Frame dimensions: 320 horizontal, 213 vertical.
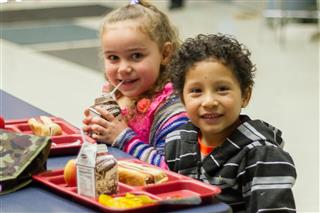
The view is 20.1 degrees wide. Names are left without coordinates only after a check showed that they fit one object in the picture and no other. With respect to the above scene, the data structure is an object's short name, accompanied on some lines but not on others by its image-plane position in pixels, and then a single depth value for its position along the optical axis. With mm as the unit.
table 1441
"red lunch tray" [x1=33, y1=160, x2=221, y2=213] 1422
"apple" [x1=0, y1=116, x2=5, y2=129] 1829
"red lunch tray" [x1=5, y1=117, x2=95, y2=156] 1754
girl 1987
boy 1663
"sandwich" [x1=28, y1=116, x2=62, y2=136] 1822
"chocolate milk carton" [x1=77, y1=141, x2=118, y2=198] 1450
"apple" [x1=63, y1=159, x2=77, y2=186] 1530
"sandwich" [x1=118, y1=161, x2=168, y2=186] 1531
